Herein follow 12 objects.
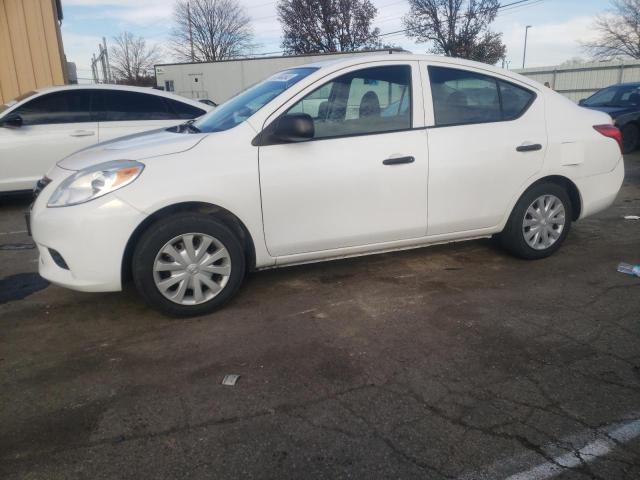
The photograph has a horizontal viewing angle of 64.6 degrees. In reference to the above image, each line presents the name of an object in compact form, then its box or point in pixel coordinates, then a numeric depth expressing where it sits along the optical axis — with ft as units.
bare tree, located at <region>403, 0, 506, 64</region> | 122.21
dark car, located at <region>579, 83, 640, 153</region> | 37.32
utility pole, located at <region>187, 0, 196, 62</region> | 158.51
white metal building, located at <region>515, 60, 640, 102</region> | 80.12
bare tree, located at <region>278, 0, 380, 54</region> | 139.54
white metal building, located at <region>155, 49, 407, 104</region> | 69.56
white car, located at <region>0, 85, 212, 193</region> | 22.00
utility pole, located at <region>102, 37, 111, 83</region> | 132.46
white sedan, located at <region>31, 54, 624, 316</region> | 10.80
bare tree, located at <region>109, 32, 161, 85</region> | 137.89
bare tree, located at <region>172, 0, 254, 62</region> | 159.43
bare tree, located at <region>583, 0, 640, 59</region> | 128.98
